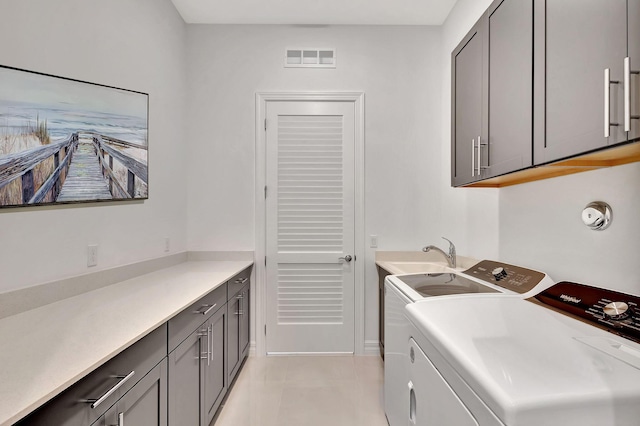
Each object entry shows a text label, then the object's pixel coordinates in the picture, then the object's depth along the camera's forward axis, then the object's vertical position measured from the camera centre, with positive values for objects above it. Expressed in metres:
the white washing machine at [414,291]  1.61 -0.39
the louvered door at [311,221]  3.10 -0.07
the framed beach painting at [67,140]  1.42 +0.36
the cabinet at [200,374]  1.54 -0.84
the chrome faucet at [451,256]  2.73 -0.34
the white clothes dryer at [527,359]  0.72 -0.37
